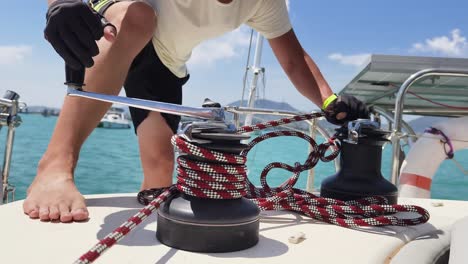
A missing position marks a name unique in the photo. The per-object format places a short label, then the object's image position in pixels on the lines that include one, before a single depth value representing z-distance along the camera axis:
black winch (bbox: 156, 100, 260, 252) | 0.71
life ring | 2.21
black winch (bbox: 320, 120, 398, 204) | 1.07
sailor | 0.85
